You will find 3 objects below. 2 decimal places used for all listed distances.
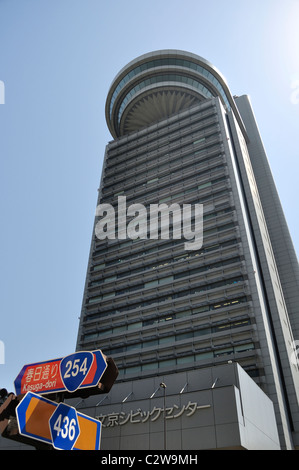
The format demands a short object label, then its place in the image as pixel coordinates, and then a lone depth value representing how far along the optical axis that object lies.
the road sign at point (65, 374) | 9.91
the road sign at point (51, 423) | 7.67
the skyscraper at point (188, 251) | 55.31
